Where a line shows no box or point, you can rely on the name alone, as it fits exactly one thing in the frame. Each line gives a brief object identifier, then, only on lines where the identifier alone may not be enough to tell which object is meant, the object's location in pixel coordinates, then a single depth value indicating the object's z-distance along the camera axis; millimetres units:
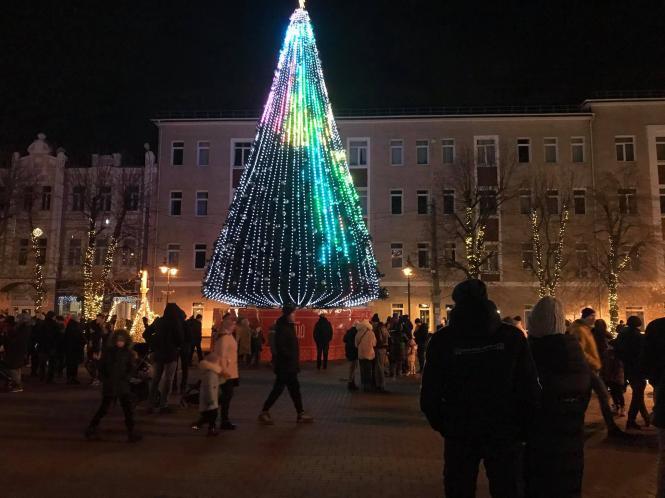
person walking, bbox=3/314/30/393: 14242
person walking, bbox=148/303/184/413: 11484
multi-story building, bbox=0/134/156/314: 43438
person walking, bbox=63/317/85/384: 16427
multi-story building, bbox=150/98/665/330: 40344
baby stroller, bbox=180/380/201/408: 11752
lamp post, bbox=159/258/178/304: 38503
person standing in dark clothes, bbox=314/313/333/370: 20969
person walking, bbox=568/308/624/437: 9125
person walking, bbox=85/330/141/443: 9078
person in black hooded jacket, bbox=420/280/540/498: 3787
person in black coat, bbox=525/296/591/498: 4363
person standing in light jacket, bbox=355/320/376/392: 15180
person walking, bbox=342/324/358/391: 15711
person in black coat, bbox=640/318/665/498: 6438
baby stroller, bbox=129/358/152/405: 12008
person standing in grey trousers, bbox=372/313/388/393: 15586
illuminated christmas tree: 22172
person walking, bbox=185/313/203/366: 16738
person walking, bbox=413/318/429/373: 18891
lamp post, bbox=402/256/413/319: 31016
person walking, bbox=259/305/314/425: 10445
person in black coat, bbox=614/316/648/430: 10133
